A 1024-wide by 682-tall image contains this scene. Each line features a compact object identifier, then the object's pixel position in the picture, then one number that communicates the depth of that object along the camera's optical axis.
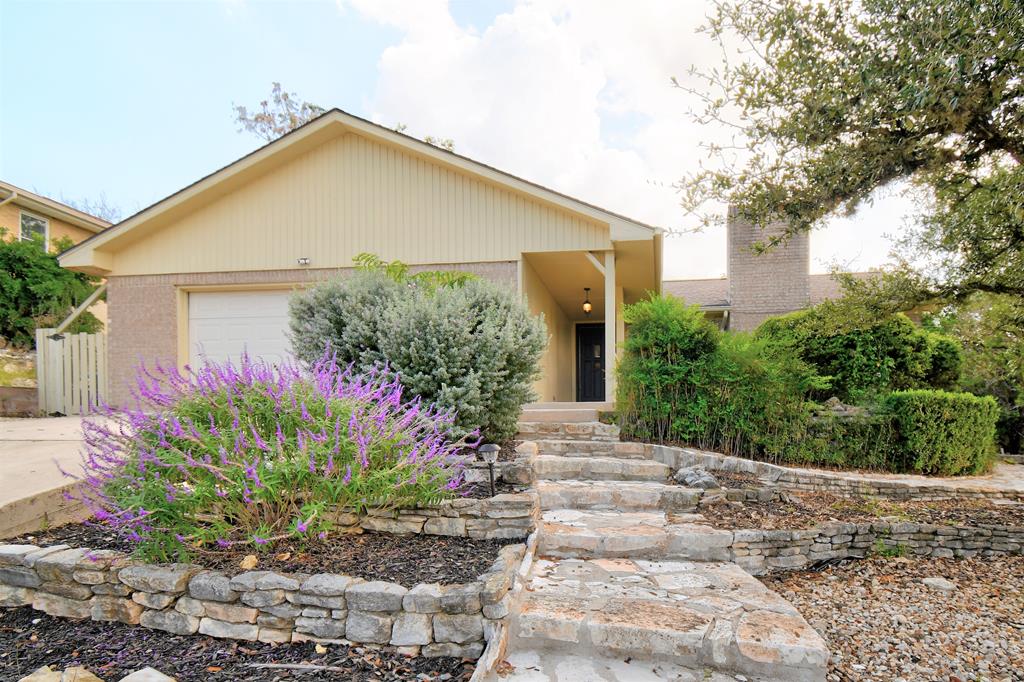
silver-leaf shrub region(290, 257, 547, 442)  4.13
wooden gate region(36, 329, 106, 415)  8.58
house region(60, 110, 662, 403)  7.83
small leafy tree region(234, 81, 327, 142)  17.16
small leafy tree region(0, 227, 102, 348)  11.20
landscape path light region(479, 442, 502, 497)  3.46
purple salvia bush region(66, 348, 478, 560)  2.54
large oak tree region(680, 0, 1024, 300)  3.16
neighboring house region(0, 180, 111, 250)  12.80
